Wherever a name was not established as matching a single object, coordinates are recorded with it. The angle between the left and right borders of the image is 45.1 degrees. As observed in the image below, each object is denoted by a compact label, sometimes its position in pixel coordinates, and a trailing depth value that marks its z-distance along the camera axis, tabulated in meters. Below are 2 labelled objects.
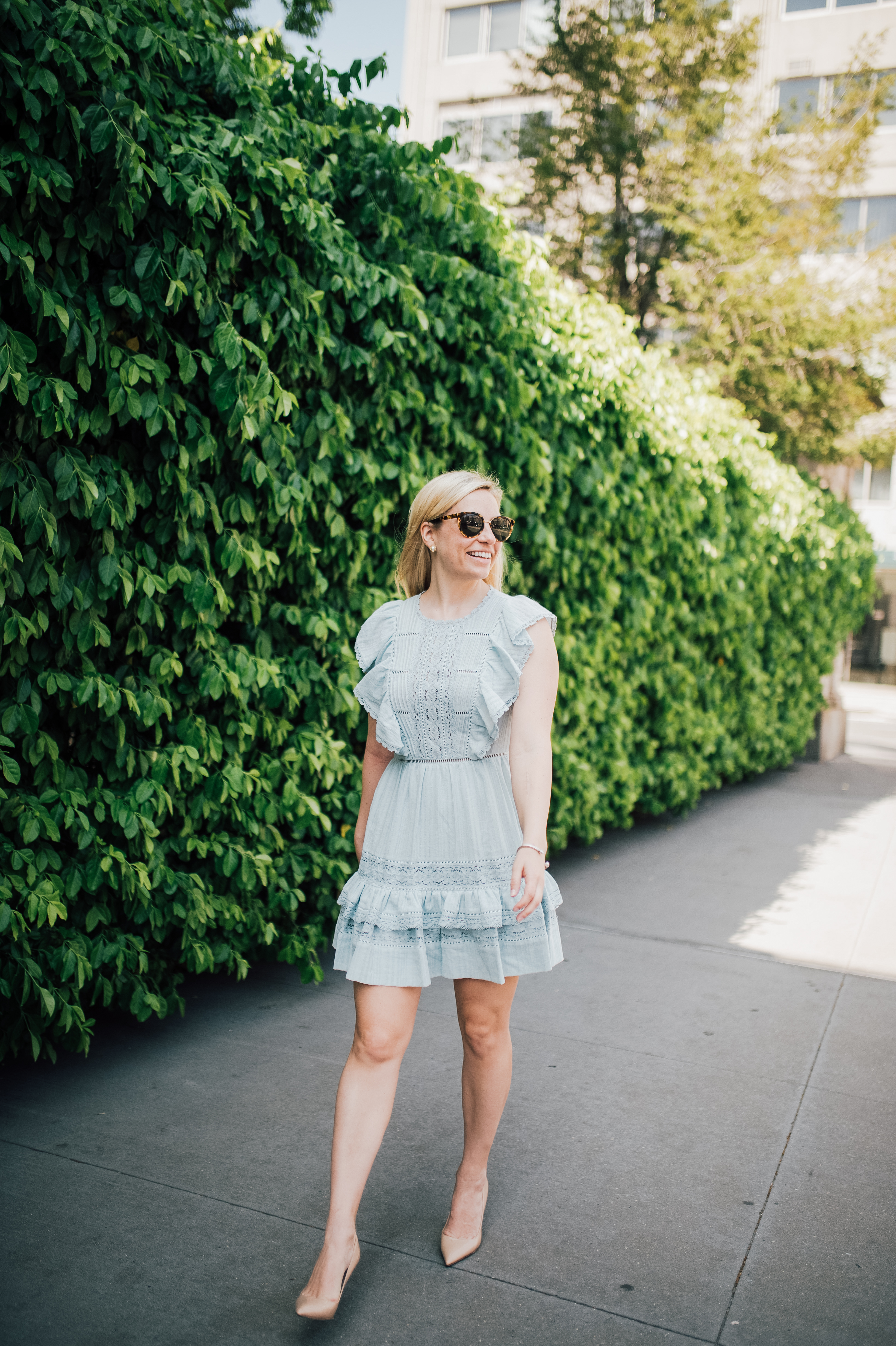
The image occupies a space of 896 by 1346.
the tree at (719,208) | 14.16
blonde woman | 2.54
